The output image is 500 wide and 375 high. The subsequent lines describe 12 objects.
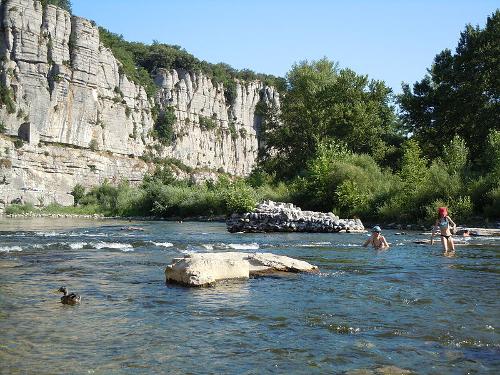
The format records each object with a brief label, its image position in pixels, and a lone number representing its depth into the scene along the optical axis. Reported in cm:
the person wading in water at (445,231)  1858
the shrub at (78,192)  8725
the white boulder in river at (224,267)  1080
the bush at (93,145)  9512
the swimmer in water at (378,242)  2002
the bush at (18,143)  8275
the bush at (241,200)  4125
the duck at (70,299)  884
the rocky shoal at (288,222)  3131
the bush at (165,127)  11231
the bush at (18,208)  7038
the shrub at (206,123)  12219
